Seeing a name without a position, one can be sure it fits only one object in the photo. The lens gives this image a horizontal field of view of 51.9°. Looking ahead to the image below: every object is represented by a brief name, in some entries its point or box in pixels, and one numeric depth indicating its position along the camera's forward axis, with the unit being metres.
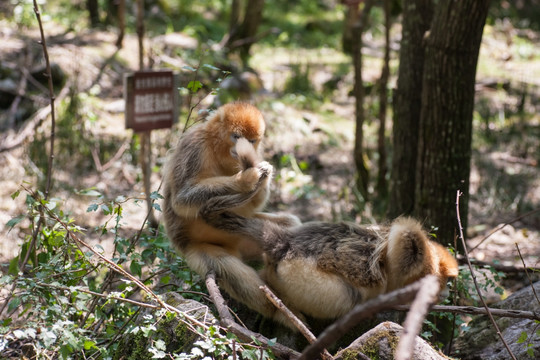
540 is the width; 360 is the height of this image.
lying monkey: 3.52
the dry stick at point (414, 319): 1.61
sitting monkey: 3.87
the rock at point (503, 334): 4.03
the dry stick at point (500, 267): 4.75
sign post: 6.21
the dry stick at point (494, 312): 3.28
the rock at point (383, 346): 3.23
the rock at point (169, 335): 3.45
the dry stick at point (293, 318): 2.88
